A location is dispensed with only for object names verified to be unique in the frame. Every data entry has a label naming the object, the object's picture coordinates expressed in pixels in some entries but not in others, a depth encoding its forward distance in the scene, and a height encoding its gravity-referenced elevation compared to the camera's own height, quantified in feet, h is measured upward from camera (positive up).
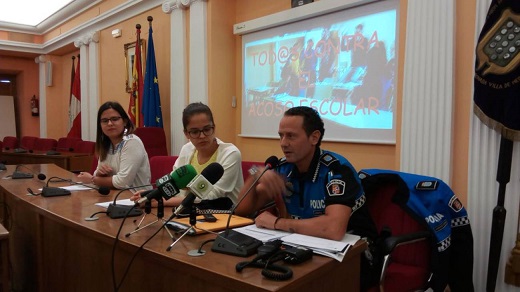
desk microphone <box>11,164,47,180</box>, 8.70 -1.26
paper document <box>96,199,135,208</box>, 5.96 -1.26
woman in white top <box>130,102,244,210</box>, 6.49 -0.55
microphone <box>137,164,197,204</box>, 4.09 -0.62
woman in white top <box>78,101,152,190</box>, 7.74 -0.65
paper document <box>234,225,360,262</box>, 3.81 -1.25
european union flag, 15.66 +1.12
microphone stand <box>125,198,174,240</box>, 4.41 -1.02
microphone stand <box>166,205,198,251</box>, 4.25 -1.04
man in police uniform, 5.06 -0.76
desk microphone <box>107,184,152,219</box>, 5.28 -1.23
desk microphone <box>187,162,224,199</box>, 4.03 -0.63
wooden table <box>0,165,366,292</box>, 3.44 -1.49
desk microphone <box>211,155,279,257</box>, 3.80 -1.21
